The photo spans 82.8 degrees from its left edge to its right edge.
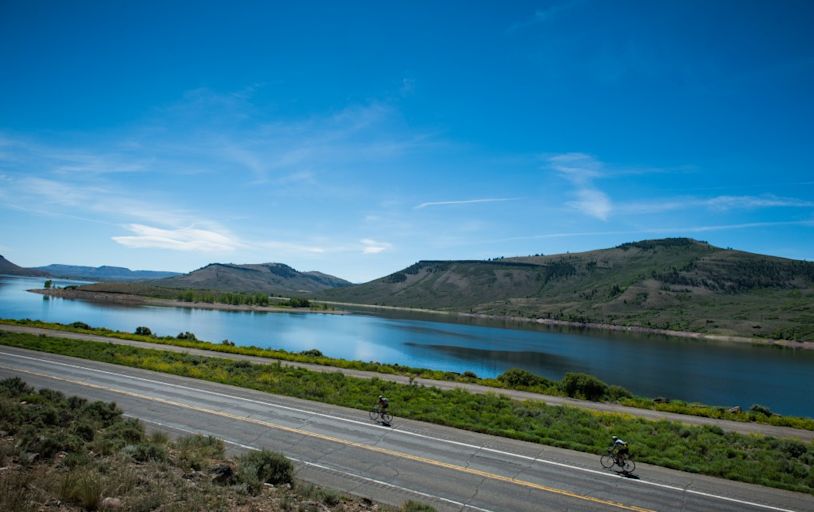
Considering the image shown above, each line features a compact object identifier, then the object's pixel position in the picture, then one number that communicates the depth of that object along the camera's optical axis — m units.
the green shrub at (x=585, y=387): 40.25
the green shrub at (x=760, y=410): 38.37
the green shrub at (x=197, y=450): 13.87
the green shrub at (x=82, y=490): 9.60
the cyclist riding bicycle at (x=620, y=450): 18.12
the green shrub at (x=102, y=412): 17.50
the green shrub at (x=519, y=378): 45.48
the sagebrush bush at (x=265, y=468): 13.48
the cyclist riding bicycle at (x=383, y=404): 24.05
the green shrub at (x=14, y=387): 19.62
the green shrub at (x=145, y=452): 13.47
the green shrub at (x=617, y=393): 43.12
